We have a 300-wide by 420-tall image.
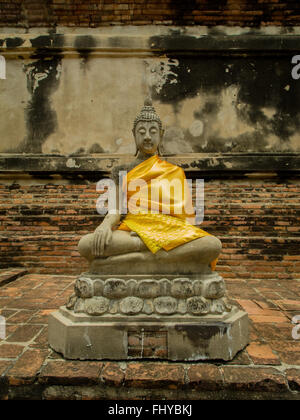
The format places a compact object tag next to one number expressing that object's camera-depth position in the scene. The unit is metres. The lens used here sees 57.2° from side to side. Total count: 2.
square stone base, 1.77
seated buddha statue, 1.92
